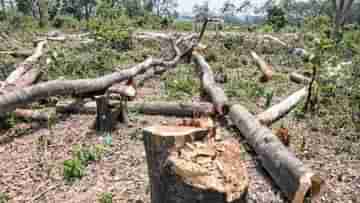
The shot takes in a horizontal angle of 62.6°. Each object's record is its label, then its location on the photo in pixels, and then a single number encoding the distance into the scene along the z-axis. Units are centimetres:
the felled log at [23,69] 575
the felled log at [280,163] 244
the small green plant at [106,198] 251
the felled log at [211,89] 468
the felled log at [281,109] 428
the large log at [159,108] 466
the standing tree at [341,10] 1358
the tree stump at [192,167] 164
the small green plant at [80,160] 297
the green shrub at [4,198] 261
